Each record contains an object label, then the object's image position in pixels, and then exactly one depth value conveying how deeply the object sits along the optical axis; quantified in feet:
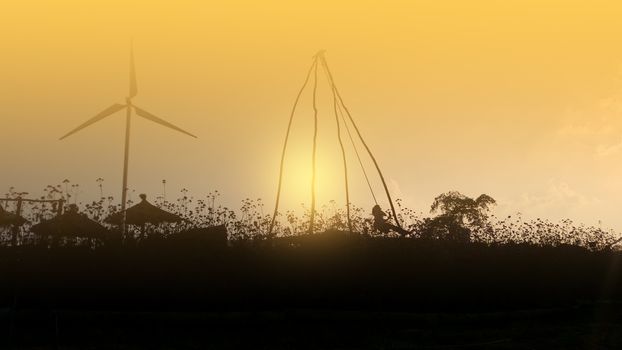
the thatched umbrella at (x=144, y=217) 54.78
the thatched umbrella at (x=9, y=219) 51.13
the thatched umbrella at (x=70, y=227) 47.93
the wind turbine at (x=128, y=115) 70.85
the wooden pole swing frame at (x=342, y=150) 61.79
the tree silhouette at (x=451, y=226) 58.03
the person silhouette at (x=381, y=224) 55.83
